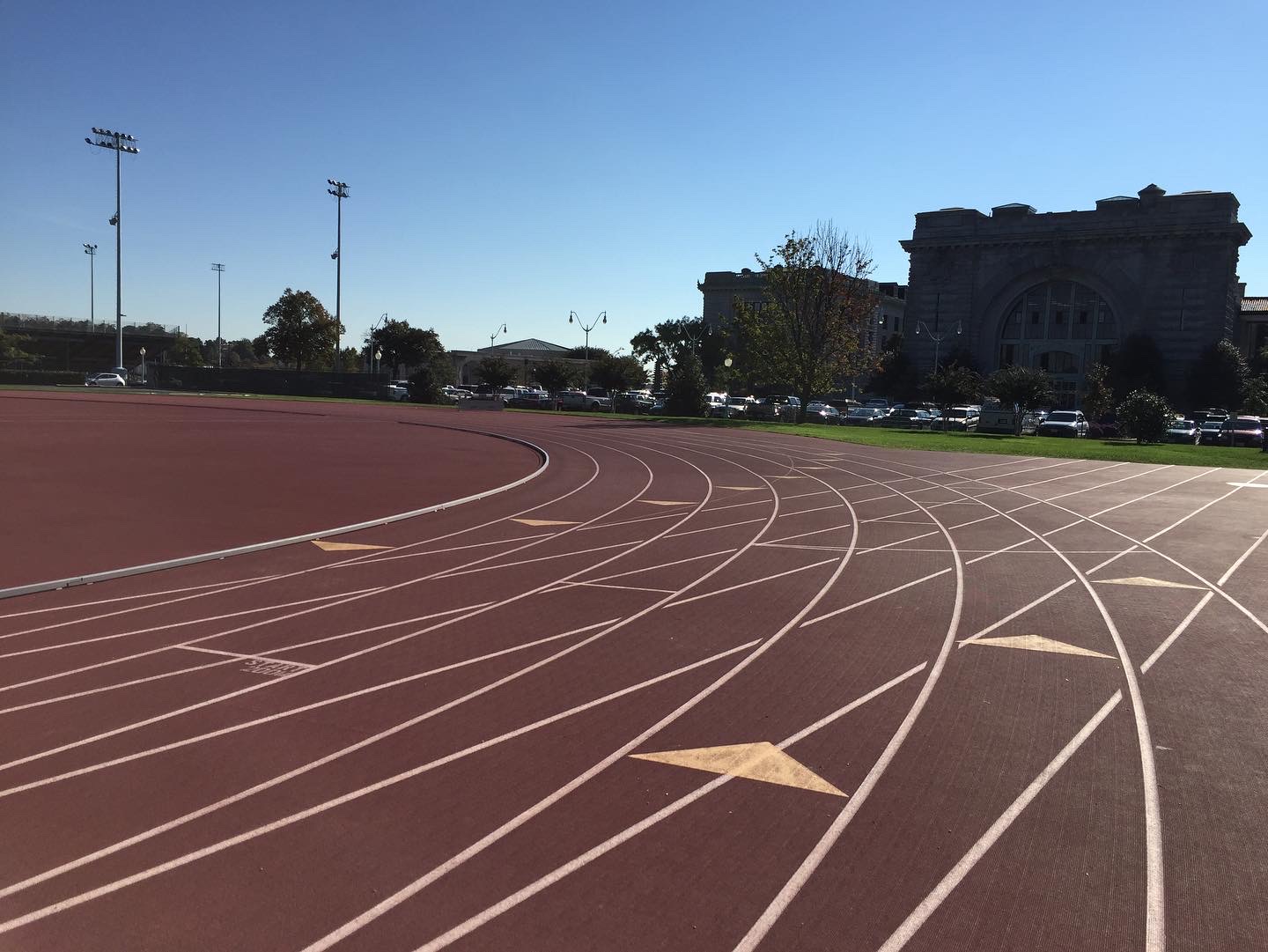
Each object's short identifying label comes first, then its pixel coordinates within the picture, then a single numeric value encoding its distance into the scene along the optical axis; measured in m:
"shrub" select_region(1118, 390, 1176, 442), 39.28
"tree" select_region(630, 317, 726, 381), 105.56
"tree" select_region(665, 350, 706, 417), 59.78
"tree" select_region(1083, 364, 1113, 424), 54.31
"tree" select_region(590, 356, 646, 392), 90.19
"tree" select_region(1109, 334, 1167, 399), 76.00
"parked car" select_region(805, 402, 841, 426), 62.09
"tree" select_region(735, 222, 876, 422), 54.75
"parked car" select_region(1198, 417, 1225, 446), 48.09
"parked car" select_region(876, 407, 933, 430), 61.78
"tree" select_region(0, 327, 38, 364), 83.50
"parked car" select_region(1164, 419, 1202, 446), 48.34
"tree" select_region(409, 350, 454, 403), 65.12
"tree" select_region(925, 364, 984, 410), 54.38
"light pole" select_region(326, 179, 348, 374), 74.38
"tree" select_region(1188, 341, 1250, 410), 74.56
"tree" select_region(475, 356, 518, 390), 80.12
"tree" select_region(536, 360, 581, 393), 86.00
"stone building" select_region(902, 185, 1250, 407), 78.19
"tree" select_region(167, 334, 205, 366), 125.81
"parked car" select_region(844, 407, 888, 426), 62.34
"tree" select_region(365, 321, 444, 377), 89.75
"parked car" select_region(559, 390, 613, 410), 66.44
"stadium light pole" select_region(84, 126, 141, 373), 68.50
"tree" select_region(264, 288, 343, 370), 81.69
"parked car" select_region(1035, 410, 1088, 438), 47.84
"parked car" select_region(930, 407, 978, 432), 55.97
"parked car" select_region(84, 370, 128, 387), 72.94
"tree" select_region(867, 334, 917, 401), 87.56
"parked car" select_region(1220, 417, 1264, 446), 45.19
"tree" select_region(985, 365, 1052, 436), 52.59
